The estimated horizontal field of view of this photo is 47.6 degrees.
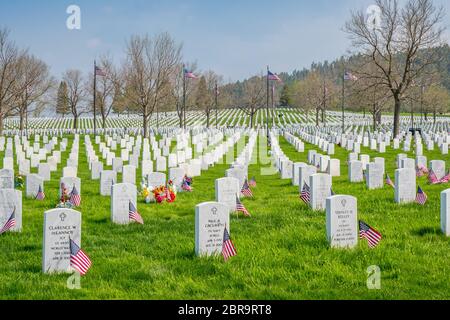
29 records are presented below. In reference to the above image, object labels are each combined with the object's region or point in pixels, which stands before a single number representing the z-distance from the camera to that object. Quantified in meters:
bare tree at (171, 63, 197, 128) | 51.32
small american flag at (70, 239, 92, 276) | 6.32
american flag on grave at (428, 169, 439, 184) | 14.35
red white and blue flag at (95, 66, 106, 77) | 37.81
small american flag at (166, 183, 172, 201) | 12.25
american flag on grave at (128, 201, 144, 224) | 9.51
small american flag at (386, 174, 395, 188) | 13.95
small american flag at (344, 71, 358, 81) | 41.94
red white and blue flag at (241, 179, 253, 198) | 12.83
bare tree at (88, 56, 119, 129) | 51.00
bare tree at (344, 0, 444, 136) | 35.59
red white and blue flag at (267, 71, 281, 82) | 34.21
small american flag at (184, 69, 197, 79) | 41.84
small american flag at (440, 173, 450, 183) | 14.48
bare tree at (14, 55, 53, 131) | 39.18
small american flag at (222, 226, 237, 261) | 6.93
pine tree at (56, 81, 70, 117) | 64.29
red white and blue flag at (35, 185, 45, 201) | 12.53
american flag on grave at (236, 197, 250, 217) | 10.19
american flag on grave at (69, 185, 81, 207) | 11.43
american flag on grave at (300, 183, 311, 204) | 10.99
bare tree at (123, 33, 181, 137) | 40.66
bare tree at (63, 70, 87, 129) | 63.53
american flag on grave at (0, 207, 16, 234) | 8.70
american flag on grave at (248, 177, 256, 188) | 15.17
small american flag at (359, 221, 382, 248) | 7.45
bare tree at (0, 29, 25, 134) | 31.96
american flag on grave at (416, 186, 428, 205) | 10.84
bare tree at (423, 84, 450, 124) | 65.00
